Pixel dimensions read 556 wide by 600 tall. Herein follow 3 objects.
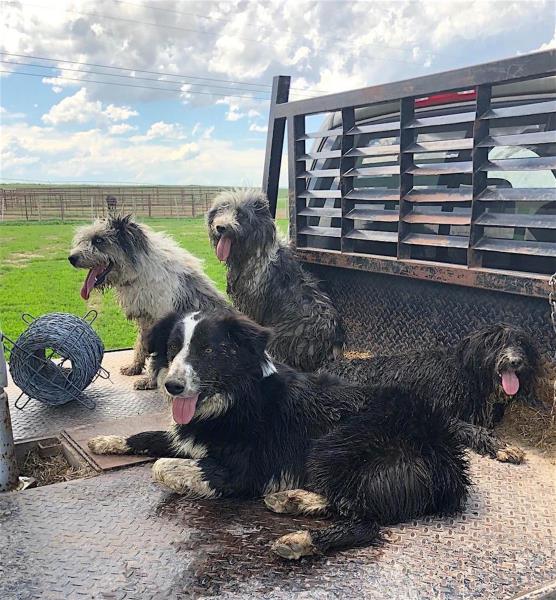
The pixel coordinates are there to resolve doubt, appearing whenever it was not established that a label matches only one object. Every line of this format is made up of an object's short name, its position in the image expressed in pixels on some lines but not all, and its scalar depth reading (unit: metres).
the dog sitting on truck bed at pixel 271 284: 4.55
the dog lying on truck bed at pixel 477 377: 3.27
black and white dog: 2.52
